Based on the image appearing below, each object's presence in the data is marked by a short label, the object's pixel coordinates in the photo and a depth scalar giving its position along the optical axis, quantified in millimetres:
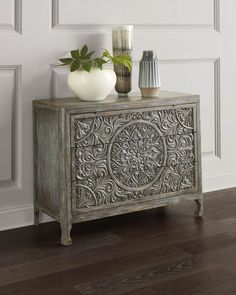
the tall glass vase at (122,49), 2594
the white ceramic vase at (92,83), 2387
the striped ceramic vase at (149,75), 2568
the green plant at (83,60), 2393
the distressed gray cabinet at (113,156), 2338
